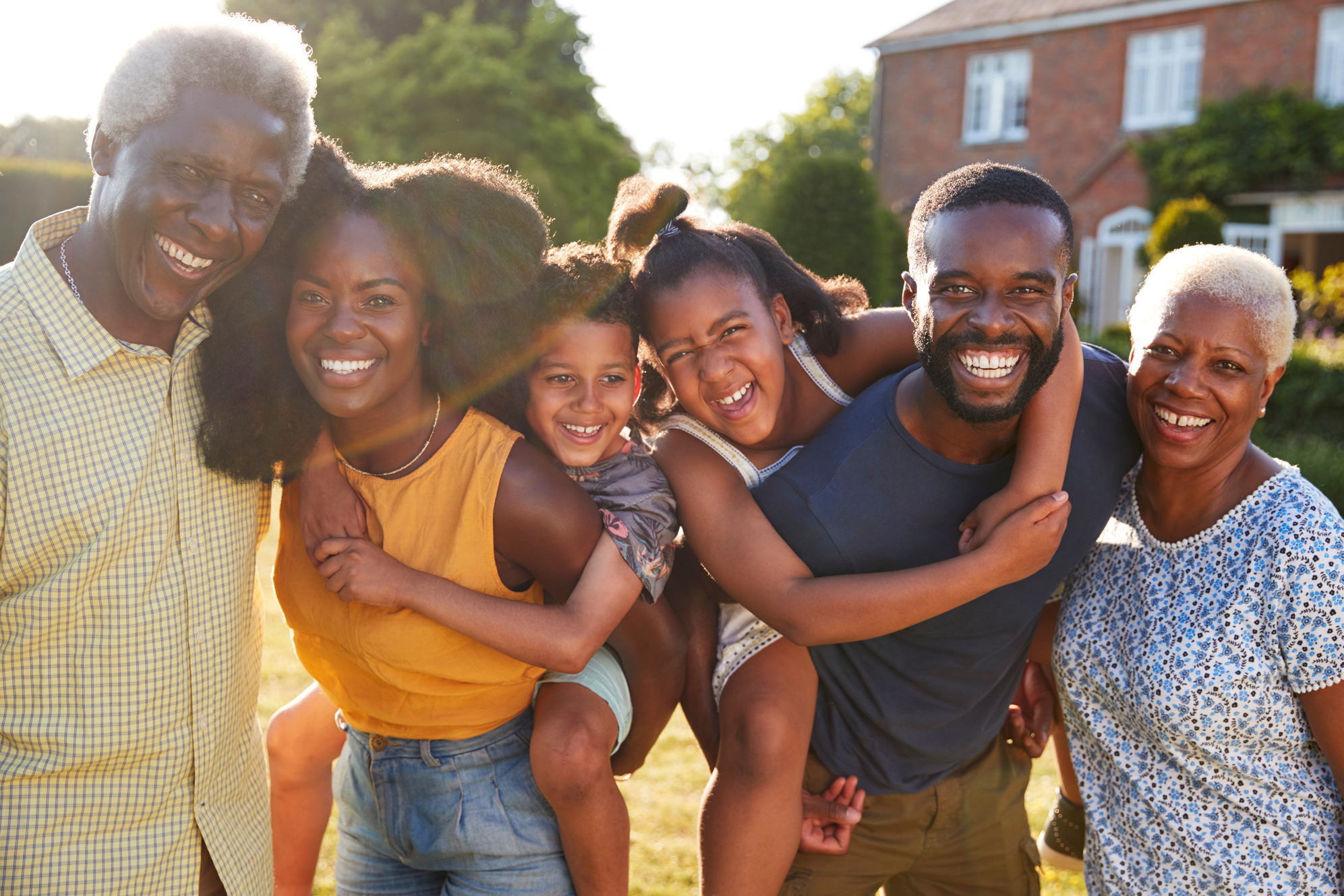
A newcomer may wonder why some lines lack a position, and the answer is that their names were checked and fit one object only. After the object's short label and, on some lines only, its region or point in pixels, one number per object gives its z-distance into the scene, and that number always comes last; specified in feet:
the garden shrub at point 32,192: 38.99
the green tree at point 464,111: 60.39
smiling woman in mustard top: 8.02
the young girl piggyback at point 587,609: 7.97
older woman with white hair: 8.04
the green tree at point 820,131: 172.45
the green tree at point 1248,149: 64.03
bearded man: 8.46
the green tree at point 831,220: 47.19
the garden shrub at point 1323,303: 39.19
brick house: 66.03
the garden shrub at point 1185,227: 55.62
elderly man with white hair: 6.92
